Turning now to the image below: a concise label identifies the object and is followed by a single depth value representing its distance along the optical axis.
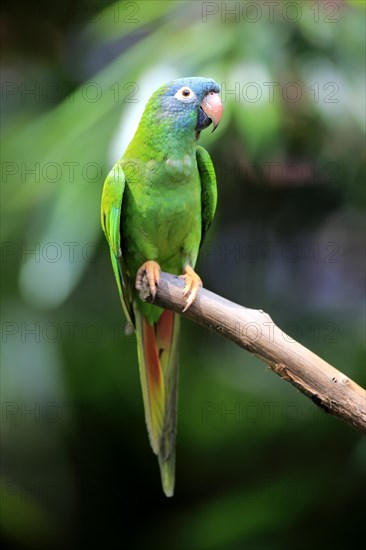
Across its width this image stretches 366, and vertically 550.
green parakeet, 3.20
